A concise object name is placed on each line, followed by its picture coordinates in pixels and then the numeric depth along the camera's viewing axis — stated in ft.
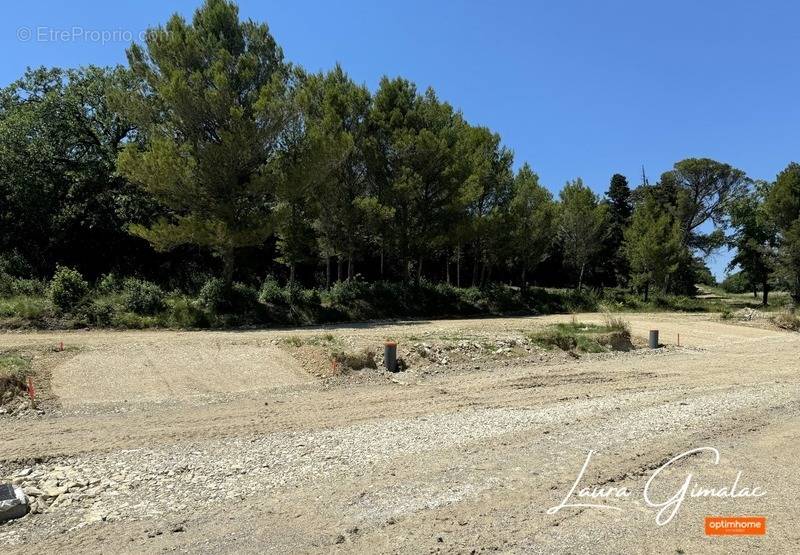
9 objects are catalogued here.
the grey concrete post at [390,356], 43.47
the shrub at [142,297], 60.63
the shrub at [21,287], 61.11
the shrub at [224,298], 65.77
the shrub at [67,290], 56.44
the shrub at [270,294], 71.72
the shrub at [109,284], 62.90
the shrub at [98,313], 56.90
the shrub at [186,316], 61.16
